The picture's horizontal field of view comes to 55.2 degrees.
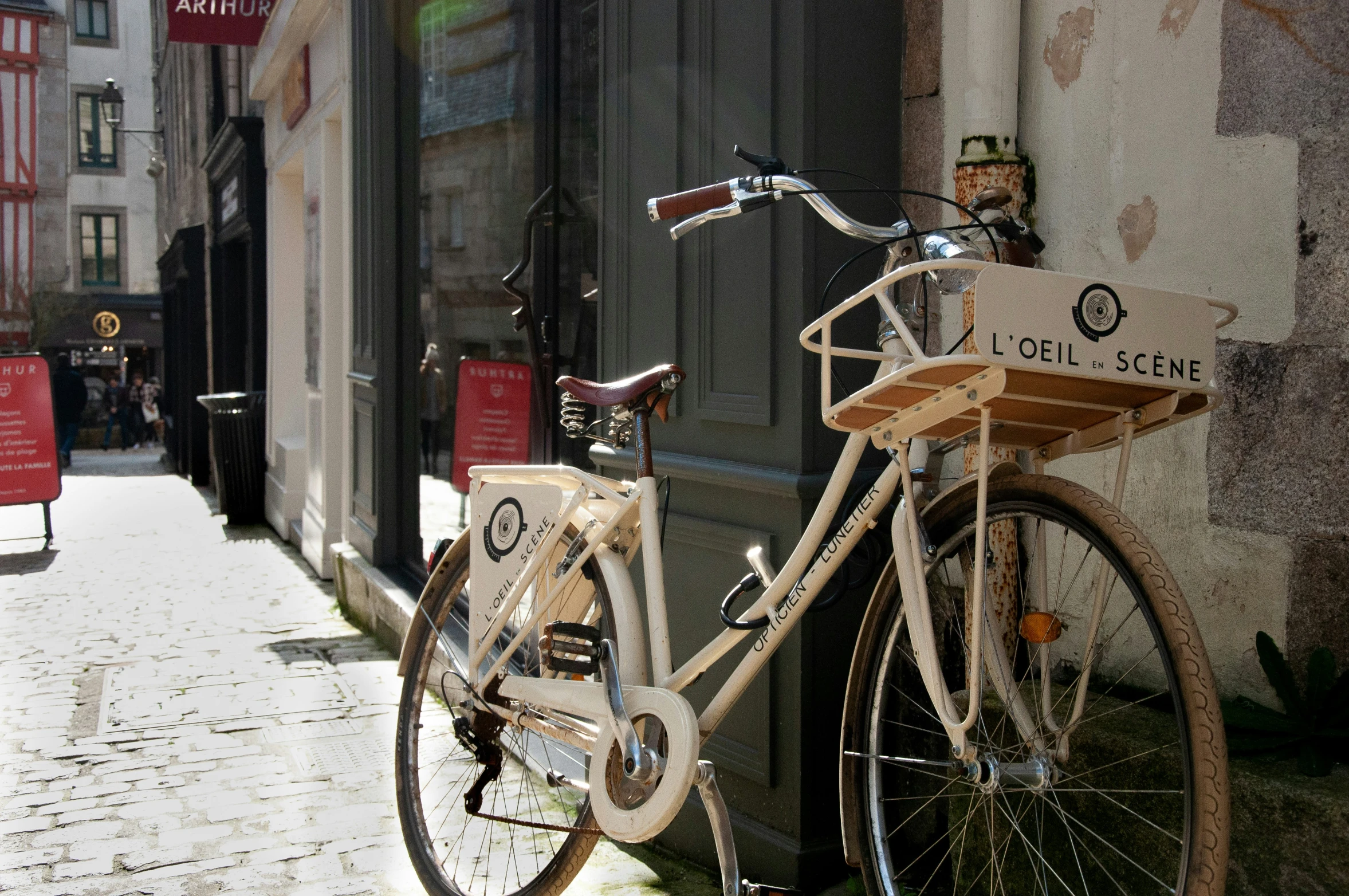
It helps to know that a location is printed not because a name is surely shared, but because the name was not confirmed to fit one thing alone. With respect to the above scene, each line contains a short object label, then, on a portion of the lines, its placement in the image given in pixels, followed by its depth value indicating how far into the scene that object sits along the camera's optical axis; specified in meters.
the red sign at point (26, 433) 10.39
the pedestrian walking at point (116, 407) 29.05
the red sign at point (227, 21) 10.74
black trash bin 11.56
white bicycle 1.88
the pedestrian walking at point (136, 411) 29.30
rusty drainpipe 2.91
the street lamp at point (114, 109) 24.53
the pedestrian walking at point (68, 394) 20.62
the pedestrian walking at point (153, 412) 29.52
